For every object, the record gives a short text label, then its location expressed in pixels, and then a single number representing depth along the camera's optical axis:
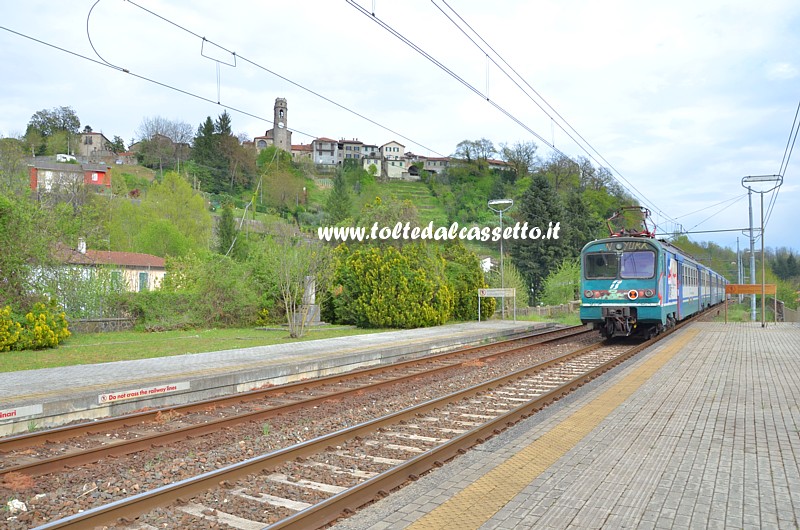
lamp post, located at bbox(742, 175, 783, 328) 30.54
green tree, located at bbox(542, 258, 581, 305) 43.26
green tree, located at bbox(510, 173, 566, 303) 58.75
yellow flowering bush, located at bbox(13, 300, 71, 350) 17.05
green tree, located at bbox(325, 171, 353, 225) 77.12
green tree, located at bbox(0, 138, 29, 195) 26.63
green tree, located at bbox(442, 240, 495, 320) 29.92
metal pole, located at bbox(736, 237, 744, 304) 59.69
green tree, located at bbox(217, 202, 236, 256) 57.38
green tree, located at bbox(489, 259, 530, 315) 36.79
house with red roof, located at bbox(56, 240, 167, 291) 23.41
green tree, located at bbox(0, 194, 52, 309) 18.08
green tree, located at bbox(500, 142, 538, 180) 104.19
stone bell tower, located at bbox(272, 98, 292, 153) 144.25
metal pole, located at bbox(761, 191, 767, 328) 25.29
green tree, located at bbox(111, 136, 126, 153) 117.69
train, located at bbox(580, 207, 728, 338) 20.11
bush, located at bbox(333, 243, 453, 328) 25.48
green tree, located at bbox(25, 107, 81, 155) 93.69
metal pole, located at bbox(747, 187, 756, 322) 35.16
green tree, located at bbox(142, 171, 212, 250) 59.09
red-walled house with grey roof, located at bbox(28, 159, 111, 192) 60.12
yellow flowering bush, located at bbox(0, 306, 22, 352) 16.59
